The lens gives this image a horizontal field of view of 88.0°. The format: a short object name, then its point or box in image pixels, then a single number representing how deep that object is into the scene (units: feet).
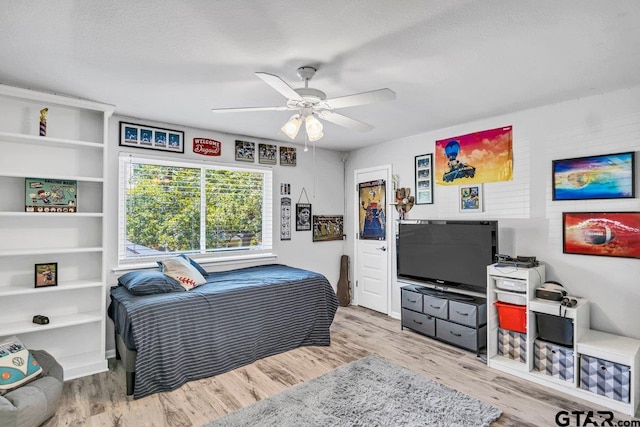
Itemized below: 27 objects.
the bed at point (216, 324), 8.39
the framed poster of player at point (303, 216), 15.66
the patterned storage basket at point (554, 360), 8.59
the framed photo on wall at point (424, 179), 13.42
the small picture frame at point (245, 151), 13.83
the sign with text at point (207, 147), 12.75
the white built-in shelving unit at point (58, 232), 8.96
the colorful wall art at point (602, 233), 8.69
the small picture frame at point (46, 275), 9.11
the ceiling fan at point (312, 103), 6.62
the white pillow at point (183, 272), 10.11
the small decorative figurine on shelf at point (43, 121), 9.18
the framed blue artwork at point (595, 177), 8.80
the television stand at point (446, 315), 10.78
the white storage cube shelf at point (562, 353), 7.78
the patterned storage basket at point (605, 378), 7.71
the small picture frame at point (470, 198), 11.93
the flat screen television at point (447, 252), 10.91
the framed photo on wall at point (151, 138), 11.28
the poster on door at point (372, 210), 15.42
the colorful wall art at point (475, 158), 11.19
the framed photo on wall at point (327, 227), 16.30
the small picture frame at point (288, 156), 15.19
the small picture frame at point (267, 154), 14.49
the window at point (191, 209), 11.48
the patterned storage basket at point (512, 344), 9.72
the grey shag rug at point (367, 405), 7.28
